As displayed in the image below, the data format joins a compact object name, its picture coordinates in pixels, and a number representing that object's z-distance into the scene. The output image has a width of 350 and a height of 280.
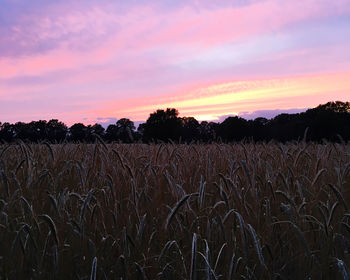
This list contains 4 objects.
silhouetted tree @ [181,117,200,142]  50.81
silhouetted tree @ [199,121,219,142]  52.47
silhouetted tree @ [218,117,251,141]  40.84
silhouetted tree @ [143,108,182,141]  48.41
